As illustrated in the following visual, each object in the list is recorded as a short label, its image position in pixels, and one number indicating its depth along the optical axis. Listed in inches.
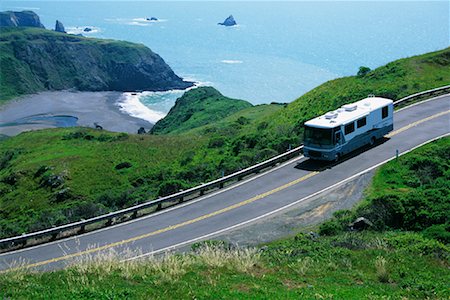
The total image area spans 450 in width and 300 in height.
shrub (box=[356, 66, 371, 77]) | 2124.4
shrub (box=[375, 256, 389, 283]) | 576.4
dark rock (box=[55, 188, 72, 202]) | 1654.8
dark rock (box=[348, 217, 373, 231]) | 816.3
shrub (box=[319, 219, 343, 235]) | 811.4
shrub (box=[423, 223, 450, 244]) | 740.5
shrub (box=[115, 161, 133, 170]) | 1908.2
